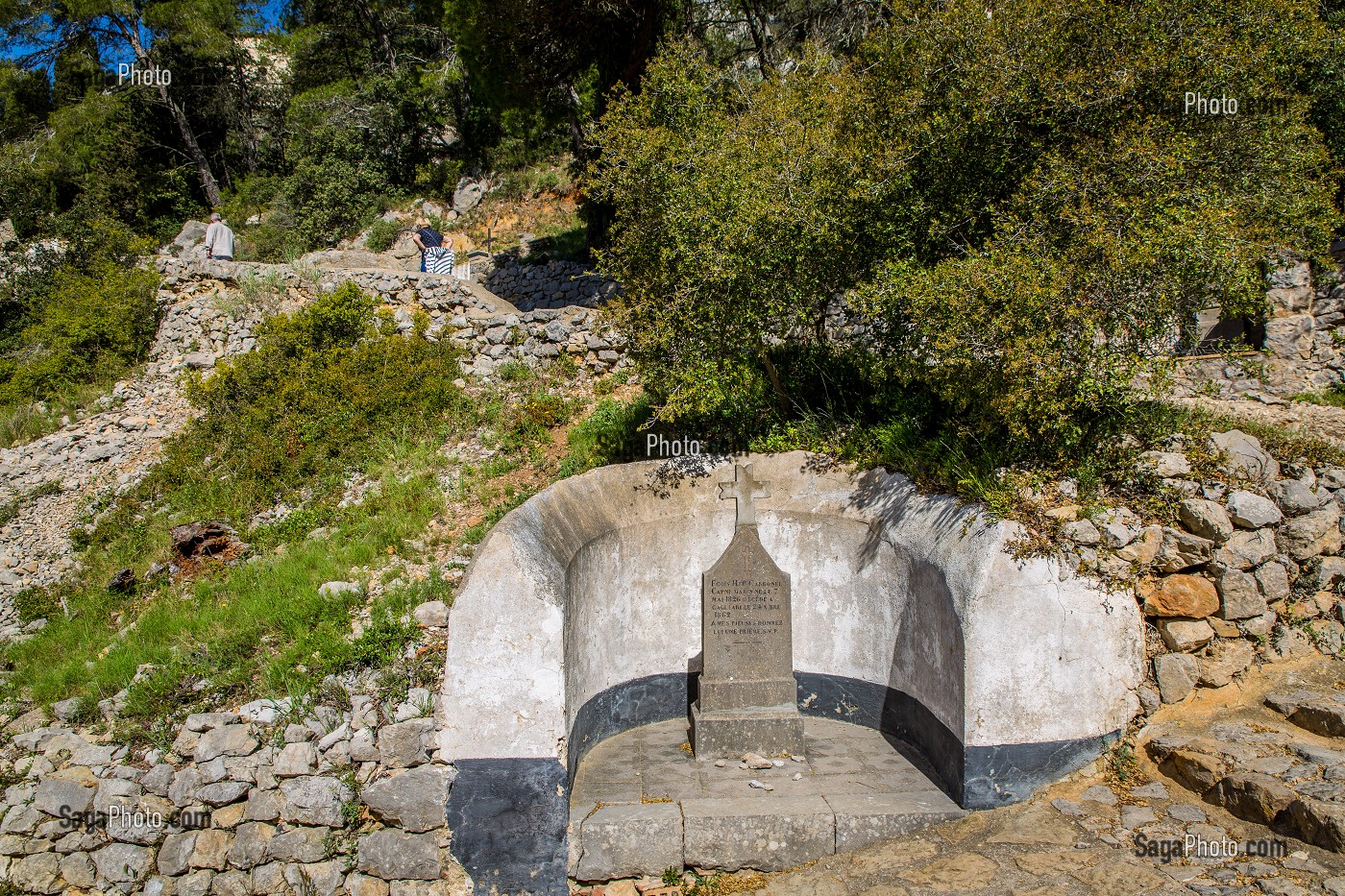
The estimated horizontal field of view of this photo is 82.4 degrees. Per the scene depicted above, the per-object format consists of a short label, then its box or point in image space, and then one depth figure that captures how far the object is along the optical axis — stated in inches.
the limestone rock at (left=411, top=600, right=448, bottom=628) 261.3
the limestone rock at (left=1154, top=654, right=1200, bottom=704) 231.1
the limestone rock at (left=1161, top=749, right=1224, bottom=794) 204.4
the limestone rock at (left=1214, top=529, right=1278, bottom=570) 240.5
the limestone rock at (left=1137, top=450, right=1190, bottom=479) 251.9
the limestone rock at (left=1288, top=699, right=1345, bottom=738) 208.2
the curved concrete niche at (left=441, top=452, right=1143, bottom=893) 223.0
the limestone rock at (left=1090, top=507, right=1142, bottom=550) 233.5
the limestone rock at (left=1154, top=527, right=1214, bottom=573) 237.6
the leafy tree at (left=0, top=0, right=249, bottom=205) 839.7
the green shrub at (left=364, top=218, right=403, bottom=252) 821.2
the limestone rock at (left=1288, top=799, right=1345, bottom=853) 175.8
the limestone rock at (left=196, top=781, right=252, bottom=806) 229.8
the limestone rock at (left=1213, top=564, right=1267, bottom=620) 237.1
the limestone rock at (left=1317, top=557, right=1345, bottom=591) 243.8
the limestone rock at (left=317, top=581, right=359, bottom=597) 279.7
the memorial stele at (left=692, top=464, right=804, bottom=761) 261.4
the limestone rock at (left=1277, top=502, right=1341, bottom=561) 243.8
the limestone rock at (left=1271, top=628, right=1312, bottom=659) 238.9
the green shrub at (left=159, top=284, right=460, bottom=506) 382.0
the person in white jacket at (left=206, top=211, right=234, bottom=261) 588.4
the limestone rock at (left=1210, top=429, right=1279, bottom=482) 254.1
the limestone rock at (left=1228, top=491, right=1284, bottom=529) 243.3
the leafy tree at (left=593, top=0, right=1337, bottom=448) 237.5
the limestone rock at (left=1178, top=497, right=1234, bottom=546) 238.1
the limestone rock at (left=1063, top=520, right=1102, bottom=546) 232.8
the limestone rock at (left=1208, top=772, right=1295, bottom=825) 188.1
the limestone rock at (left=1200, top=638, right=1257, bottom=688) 234.1
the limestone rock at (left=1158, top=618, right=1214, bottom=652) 233.8
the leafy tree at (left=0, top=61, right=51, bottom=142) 912.3
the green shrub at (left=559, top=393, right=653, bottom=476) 339.9
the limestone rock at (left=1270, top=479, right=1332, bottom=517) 246.4
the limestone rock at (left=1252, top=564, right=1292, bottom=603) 240.8
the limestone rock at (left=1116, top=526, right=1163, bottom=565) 234.7
